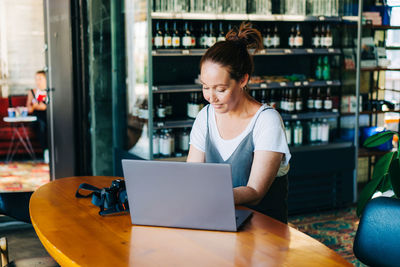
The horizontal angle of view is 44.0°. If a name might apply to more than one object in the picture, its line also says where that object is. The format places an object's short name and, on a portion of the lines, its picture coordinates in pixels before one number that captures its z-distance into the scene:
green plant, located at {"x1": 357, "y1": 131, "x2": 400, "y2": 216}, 3.37
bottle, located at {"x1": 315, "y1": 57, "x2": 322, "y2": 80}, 5.16
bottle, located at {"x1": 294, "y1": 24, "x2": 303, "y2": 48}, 4.92
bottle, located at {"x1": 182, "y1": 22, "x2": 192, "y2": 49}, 4.37
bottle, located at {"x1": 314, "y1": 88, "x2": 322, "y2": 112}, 4.96
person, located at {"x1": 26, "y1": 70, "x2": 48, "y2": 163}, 7.48
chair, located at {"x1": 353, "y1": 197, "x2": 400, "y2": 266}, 1.65
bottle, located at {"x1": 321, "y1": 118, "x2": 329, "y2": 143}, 4.98
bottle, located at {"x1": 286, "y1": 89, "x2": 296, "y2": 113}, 4.78
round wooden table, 1.47
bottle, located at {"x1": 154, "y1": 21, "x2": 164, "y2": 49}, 4.24
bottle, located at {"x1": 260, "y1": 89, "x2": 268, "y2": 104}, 4.83
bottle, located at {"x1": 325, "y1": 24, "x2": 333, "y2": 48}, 4.96
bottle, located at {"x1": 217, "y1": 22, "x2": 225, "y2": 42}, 4.54
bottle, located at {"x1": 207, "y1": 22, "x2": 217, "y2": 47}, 4.46
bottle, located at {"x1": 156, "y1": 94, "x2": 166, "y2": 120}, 4.35
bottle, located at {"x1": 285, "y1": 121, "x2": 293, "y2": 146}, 4.87
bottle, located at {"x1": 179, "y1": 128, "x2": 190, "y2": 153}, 4.46
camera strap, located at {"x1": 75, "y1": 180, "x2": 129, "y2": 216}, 1.96
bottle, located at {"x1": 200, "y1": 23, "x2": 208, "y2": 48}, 4.46
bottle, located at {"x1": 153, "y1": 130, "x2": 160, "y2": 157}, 4.30
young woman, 2.06
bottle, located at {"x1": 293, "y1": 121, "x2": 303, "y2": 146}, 4.88
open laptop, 1.59
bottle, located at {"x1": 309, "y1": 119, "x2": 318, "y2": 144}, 4.97
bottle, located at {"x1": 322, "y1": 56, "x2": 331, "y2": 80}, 5.13
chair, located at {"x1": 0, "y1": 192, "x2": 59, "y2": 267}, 2.22
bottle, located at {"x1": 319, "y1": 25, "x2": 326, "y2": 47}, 5.06
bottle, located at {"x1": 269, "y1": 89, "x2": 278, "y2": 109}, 4.80
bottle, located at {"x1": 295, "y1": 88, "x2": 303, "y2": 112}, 4.86
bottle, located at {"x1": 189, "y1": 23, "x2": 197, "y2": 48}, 4.41
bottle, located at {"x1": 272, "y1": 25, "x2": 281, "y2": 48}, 4.85
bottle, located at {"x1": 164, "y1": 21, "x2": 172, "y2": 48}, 4.28
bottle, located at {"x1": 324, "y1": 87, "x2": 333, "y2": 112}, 4.96
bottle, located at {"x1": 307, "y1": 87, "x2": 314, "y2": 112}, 4.98
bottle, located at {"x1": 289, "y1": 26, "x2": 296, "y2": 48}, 4.93
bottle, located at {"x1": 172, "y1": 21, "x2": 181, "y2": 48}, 4.31
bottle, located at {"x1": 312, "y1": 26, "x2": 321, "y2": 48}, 4.98
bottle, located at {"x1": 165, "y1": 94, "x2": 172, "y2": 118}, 4.46
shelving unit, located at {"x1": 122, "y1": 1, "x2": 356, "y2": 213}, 4.16
